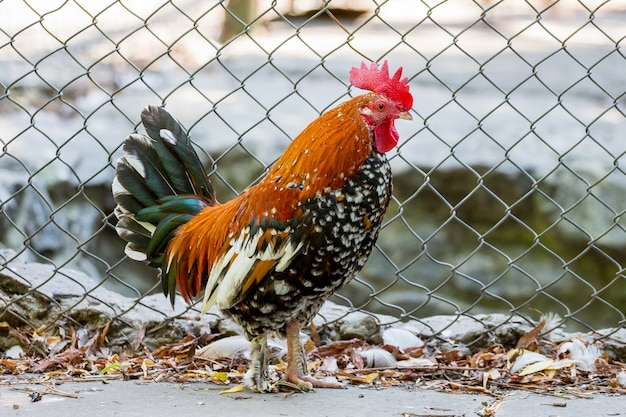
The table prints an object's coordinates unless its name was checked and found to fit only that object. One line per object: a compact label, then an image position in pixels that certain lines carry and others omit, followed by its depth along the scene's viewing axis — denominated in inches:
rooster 242.8
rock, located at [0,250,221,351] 307.8
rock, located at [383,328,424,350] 315.9
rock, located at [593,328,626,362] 319.0
